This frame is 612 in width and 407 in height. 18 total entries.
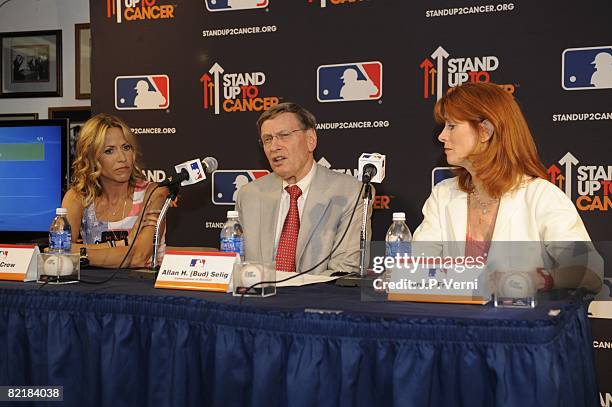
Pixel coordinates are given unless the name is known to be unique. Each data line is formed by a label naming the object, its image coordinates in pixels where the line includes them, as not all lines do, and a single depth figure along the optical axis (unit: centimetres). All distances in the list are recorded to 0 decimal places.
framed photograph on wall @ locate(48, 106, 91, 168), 444
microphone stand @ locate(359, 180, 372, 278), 199
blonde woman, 281
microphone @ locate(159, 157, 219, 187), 210
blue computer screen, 320
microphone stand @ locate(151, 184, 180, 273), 208
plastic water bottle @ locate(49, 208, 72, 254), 214
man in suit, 261
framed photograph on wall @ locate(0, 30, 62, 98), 450
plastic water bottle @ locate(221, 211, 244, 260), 200
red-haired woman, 205
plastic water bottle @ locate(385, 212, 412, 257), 164
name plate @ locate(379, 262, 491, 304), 149
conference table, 132
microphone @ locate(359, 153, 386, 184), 200
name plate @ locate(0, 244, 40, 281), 195
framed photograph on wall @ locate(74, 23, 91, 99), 443
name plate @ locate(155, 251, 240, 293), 172
